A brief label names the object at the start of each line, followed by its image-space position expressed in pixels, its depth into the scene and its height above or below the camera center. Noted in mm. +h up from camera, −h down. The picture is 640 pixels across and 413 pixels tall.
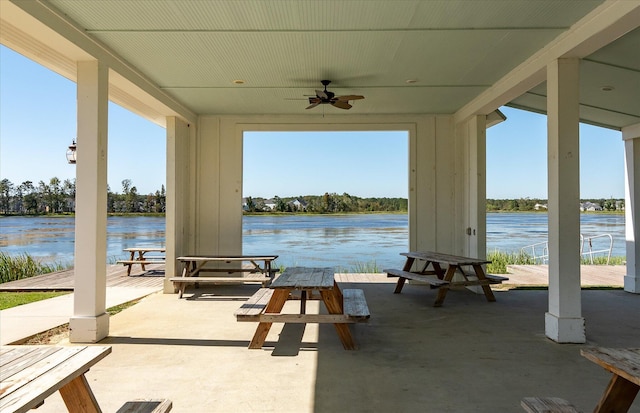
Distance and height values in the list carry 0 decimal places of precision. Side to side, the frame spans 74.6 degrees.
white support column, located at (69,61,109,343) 3771 +111
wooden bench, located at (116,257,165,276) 7934 -997
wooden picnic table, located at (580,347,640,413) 1712 -741
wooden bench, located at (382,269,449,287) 5169 -895
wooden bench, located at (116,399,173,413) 1666 -804
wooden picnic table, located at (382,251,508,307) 5230 -892
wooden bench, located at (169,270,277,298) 5570 -941
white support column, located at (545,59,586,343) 3734 +27
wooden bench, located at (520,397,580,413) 1624 -783
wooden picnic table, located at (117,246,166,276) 7957 -958
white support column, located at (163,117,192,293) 6203 +214
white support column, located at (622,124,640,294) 6355 +31
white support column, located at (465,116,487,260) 6105 +319
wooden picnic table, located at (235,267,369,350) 3424 -861
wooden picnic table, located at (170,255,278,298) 5648 -922
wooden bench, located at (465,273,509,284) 5574 -924
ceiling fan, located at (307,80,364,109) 4938 +1331
